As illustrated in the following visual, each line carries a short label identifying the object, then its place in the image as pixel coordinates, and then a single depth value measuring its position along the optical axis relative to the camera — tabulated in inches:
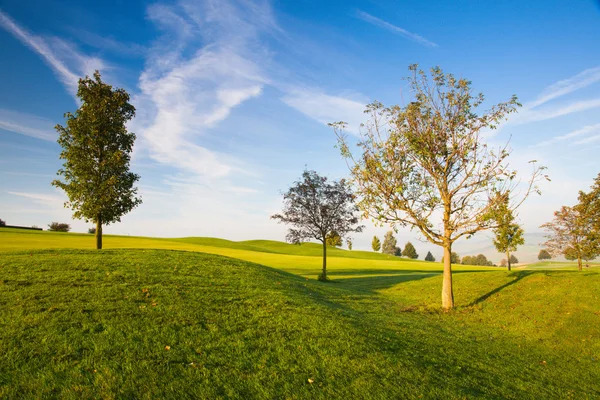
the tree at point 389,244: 5910.4
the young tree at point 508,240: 1656.0
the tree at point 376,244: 5280.5
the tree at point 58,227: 3282.5
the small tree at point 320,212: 1480.1
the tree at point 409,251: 5527.1
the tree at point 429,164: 780.0
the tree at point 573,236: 1510.5
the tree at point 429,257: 5815.0
